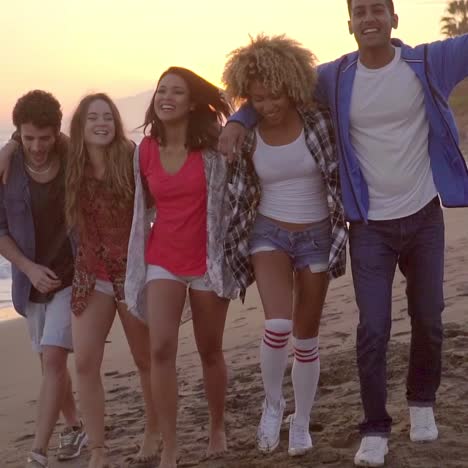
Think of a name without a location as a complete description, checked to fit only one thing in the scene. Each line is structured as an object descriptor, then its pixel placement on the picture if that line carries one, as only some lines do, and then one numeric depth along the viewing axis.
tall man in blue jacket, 4.27
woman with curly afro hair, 4.46
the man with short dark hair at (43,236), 4.92
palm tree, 58.41
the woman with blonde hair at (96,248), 4.77
